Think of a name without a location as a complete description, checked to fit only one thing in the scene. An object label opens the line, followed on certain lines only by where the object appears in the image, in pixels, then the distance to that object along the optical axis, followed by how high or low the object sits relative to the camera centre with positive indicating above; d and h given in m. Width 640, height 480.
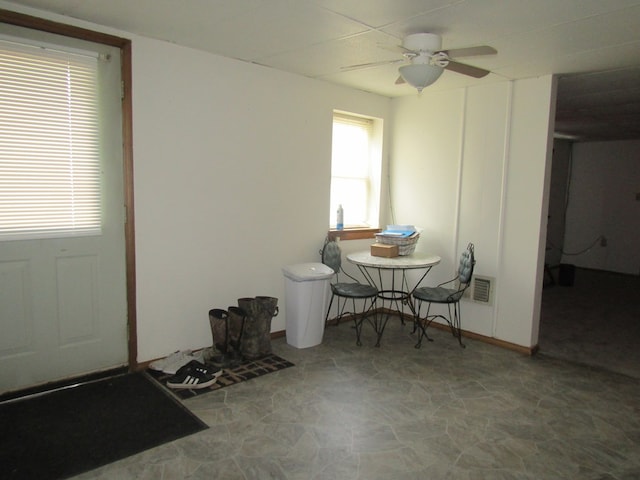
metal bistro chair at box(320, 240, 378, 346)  3.92 -0.84
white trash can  3.68 -0.91
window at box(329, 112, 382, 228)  4.54 +0.29
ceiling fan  2.64 +0.84
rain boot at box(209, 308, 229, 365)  3.28 -1.07
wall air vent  4.03 -0.83
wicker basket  4.05 -0.41
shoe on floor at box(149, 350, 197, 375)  3.14 -1.24
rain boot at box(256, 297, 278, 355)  3.47 -1.02
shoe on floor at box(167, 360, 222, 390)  2.93 -1.26
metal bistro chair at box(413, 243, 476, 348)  3.84 -0.85
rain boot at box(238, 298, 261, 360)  3.41 -1.08
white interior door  2.71 -0.68
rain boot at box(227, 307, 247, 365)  3.33 -1.06
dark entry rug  2.13 -1.32
